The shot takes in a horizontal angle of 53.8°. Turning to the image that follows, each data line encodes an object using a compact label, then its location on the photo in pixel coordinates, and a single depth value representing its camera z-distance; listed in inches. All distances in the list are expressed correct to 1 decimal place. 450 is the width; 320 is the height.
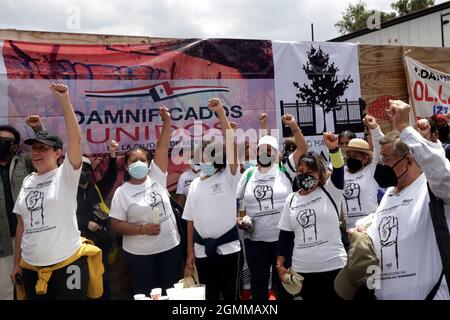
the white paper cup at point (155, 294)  86.0
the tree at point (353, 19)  1196.5
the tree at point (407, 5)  1107.9
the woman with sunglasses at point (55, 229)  114.6
